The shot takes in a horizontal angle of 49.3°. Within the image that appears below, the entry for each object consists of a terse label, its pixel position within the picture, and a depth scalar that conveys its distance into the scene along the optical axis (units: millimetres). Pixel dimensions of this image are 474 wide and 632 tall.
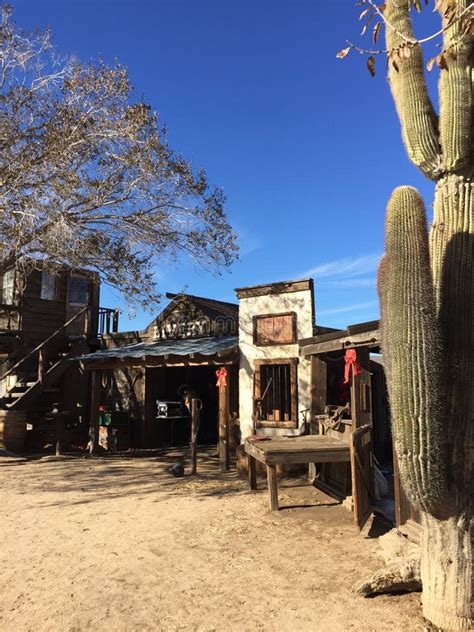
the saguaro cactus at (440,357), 3824
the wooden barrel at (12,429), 14859
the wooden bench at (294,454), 7625
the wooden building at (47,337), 16438
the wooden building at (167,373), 14375
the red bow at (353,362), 7746
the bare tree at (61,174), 10273
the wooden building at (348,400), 6812
